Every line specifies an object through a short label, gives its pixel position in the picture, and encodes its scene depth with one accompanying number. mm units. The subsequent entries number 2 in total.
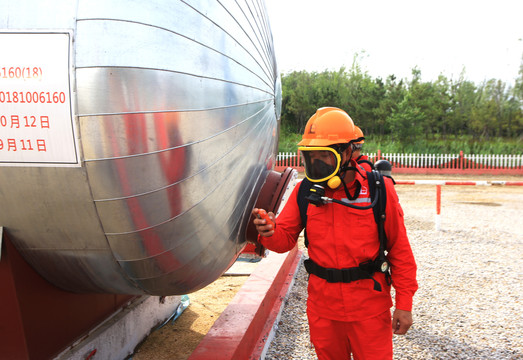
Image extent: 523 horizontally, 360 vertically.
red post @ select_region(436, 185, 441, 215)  8289
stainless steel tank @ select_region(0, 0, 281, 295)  1767
